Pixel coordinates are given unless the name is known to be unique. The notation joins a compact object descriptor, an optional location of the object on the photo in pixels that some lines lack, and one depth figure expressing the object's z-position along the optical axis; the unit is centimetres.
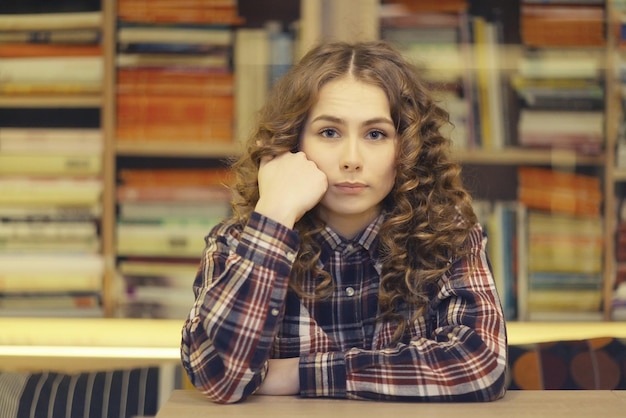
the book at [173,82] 244
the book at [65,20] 242
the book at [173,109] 244
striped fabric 173
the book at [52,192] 247
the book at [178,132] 244
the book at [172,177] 247
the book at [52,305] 249
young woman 130
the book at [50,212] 247
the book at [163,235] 248
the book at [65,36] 243
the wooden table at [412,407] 117
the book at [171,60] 243
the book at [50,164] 246
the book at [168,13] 242
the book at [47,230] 248
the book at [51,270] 249
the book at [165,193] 247
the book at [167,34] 243
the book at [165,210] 247
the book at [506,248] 246
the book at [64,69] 243
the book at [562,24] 238
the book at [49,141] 246
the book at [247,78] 243
